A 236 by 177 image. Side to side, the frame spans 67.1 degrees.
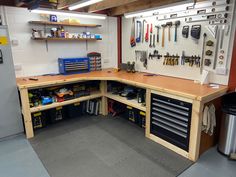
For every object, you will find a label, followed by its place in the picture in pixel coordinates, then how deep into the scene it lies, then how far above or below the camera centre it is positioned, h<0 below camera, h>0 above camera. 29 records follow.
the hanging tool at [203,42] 2.75 +0.10
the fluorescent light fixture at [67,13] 2.79 +0.62
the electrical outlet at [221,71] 2.60 -0.33
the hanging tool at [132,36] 3.95 +0.28
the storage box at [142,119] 3.23 -1.26
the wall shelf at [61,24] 3.23 +0.51
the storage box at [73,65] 3.60 -0.31
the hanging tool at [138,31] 3.78 +0.39
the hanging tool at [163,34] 3.29 +0.27
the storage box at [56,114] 3.42 -1.23
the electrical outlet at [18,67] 3.24 -0.29
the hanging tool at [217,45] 2.60 +0.04
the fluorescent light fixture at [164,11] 2.36 +0.60
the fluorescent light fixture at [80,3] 2.35 +0.64
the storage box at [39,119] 3.16 -1.22
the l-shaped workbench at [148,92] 2.24 -0.57
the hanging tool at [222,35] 2.53 +0.18
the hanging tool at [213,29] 2.61 +0.28
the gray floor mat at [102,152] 2.20 -1.45
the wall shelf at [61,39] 3.37 +0.23
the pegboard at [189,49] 2.54 -0.01
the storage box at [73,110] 3.67 -1.23
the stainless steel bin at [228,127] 2.35 -1.03
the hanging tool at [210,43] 2.67 +0.08
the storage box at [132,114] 3.42 -1.24
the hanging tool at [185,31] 2.93 +0.28
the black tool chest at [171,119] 2.36 -0.99
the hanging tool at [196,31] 2.78 +0.27
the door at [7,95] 2.69 -0.69
